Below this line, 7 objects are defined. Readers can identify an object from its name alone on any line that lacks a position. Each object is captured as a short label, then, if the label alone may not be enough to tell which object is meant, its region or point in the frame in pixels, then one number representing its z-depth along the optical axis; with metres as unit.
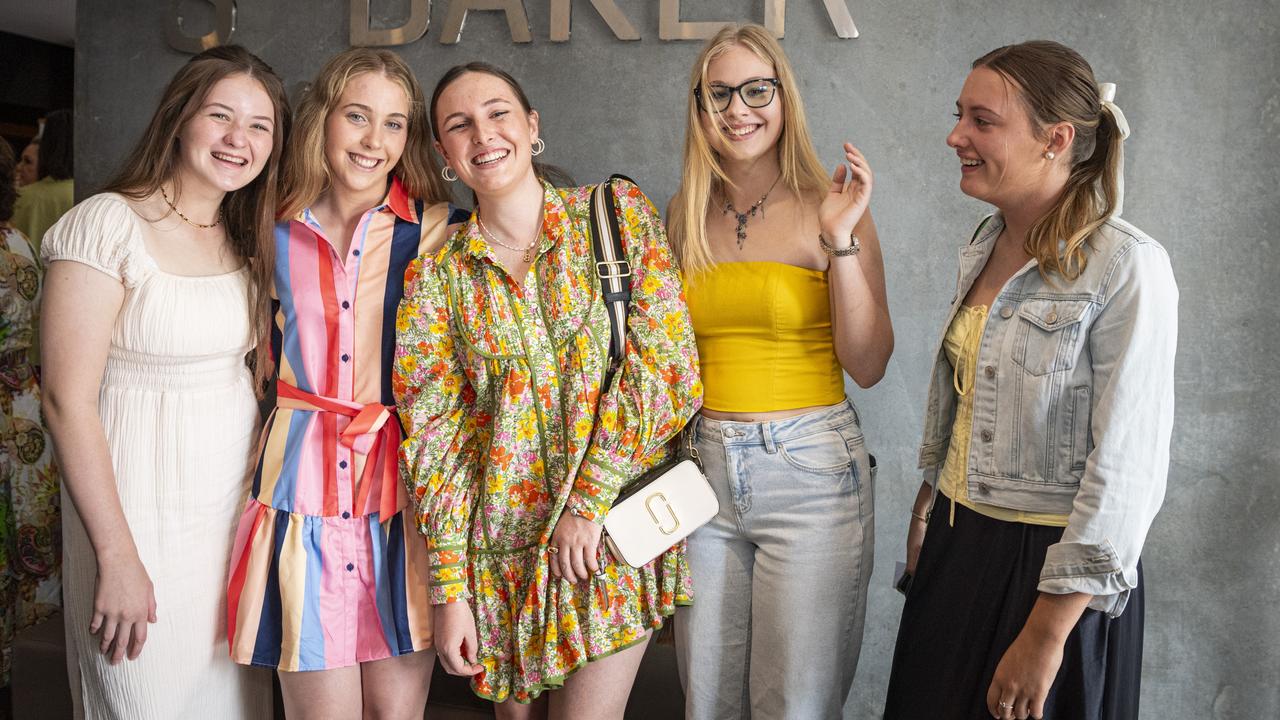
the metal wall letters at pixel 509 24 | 2.71
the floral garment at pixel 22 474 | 3.71
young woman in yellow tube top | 1.97
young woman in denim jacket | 1.48
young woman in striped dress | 2.07
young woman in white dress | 1.93
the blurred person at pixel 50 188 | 4.61
